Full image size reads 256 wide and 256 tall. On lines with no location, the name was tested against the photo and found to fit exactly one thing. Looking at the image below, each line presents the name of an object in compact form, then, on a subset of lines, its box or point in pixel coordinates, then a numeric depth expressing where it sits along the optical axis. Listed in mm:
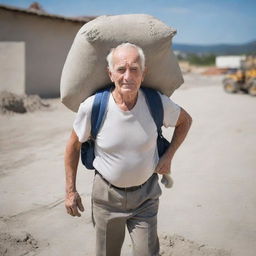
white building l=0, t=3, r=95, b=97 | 13203
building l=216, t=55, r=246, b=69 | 60247
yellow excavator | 16906
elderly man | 2076
